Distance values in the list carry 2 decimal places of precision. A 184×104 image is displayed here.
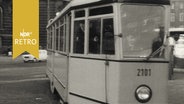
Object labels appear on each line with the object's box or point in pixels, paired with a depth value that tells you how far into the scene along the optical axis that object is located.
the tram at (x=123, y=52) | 4.69
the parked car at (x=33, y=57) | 26.68
